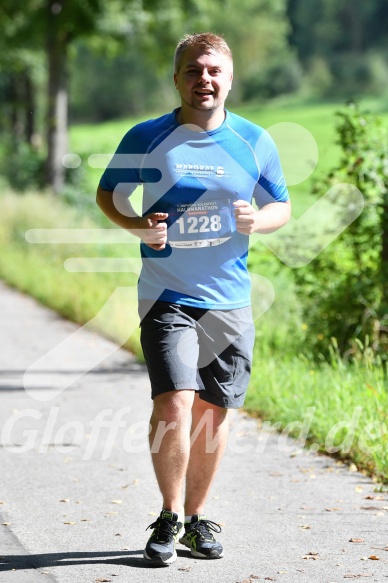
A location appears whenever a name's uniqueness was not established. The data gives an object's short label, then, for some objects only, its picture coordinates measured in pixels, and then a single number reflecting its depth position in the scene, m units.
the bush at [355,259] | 17.16
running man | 9.21
